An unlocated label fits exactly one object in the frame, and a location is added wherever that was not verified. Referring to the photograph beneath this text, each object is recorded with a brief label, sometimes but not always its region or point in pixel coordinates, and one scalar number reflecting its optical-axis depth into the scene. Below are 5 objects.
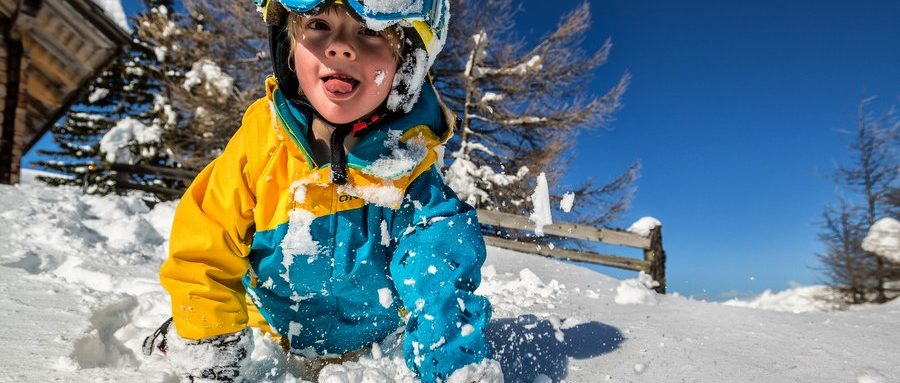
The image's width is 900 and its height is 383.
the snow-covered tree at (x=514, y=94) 12.27
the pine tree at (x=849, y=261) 16.77
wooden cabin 7.57
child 1.50
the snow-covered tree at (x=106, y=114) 16.31
